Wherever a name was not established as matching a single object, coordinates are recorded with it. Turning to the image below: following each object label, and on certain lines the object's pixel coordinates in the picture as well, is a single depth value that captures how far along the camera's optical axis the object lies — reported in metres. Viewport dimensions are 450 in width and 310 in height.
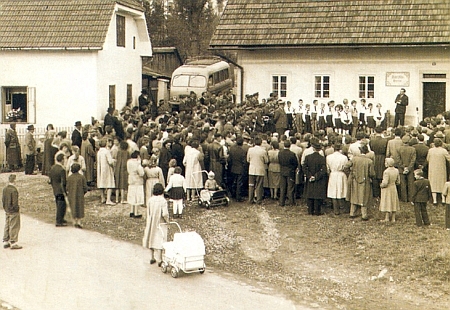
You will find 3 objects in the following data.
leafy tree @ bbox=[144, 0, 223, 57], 51.16
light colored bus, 32.94
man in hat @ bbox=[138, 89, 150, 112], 30.38
